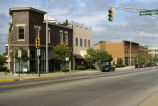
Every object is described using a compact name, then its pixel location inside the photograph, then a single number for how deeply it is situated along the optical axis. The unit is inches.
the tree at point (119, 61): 2876.2
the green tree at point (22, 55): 1210.3
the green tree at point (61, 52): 1476.4
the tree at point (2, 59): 1740.9
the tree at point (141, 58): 3337.4
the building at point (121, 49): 3134.8
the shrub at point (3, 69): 1723.5
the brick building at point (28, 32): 1370.6
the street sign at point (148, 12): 706.6
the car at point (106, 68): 1818.4
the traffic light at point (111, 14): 745.0
